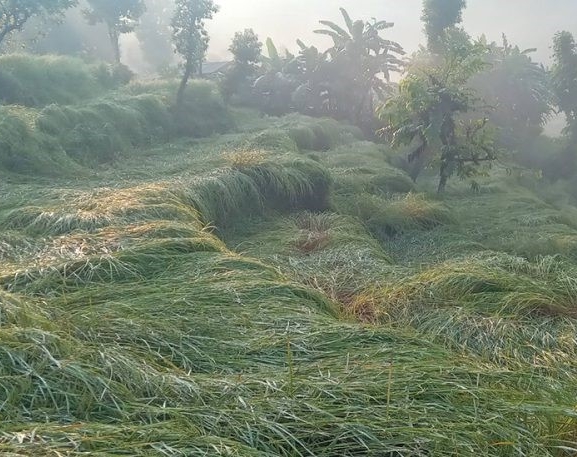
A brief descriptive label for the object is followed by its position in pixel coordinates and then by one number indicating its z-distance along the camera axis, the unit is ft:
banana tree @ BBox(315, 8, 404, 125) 65.72
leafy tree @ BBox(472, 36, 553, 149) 71.26
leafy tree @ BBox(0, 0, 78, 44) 54.85
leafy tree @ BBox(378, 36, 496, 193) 34.65
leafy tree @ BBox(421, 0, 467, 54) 71.72
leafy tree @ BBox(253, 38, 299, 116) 66.95
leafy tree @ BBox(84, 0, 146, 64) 74.33
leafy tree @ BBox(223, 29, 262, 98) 65.62
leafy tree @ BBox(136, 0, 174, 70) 120.06
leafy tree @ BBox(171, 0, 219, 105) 50.65
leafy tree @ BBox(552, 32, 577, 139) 66.64
